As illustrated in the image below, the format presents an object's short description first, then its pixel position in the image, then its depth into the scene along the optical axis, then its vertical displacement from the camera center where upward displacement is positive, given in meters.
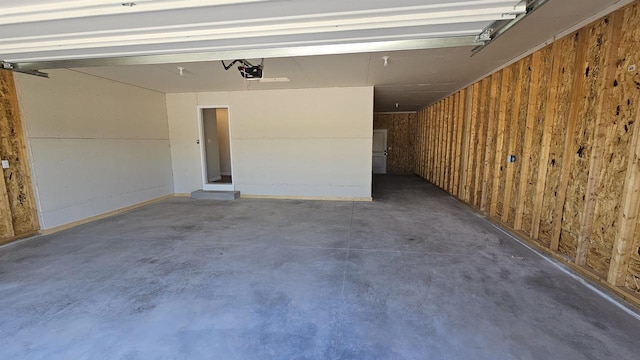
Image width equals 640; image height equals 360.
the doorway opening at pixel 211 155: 6.84 -0.33
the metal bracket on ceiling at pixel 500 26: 1.85 +0.91
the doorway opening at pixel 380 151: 10.90 -0.42
